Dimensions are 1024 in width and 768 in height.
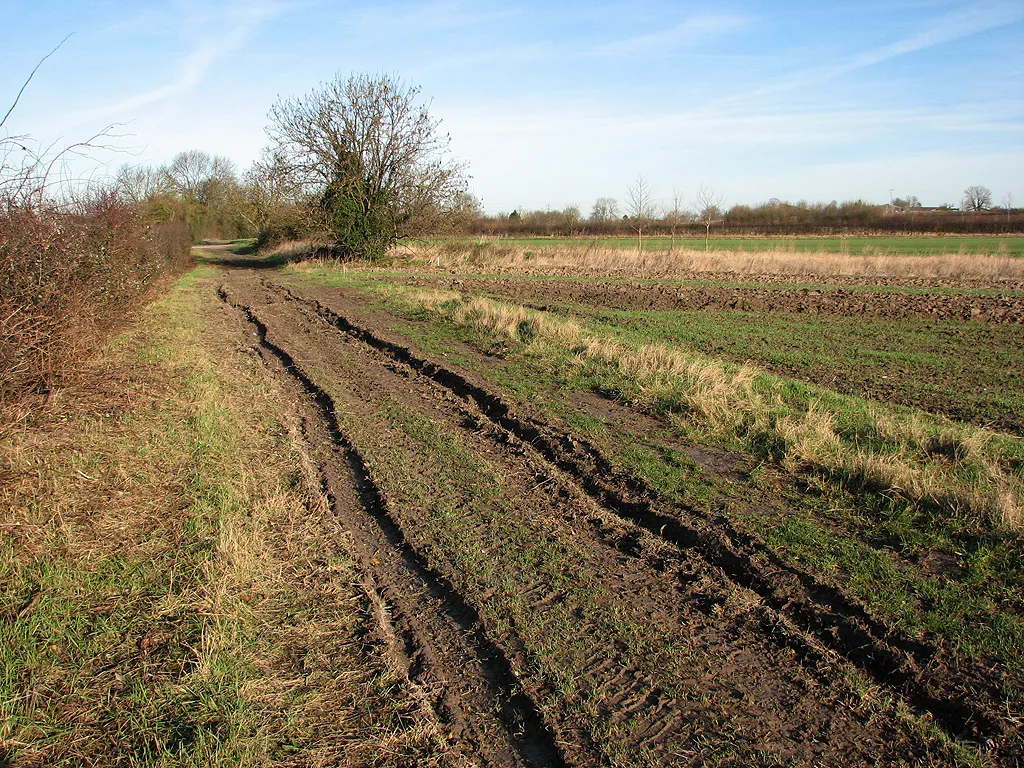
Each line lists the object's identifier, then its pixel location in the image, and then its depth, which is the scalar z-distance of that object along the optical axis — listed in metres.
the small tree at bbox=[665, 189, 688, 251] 52.66
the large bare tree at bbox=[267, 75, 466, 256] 31.09
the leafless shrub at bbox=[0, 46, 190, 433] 5.73
